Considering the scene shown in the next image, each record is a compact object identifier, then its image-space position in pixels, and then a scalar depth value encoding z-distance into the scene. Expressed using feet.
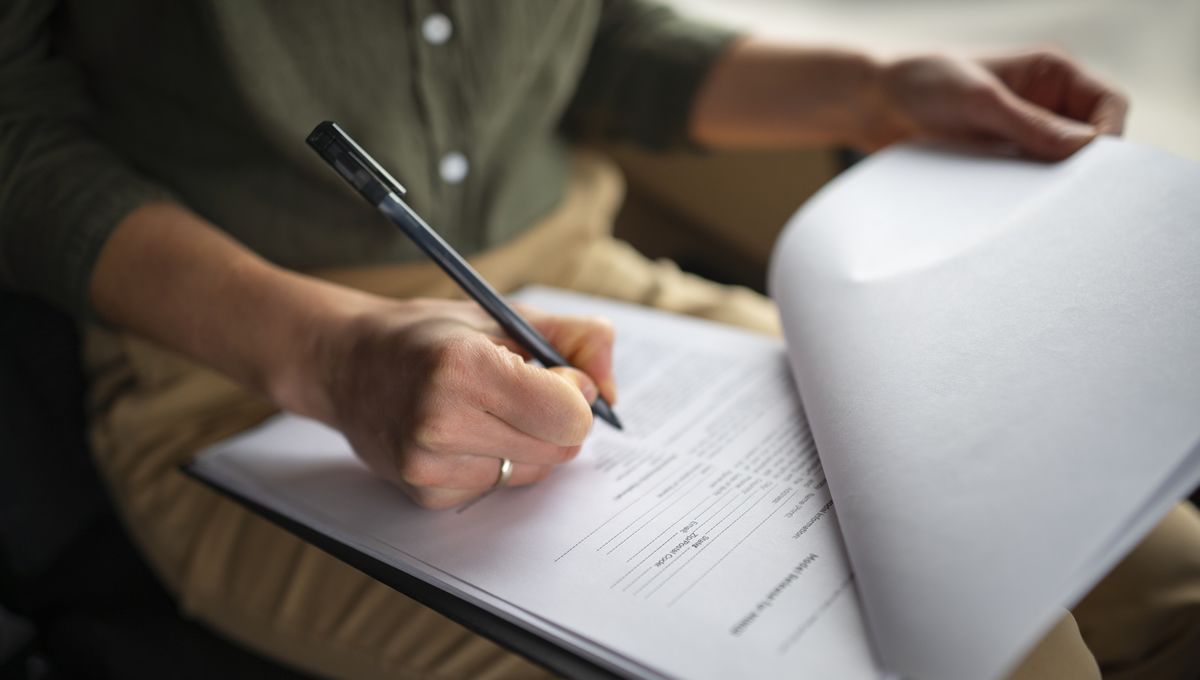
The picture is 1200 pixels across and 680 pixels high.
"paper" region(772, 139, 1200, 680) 1.06
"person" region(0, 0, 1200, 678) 1.53
